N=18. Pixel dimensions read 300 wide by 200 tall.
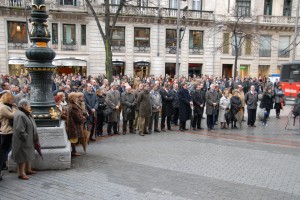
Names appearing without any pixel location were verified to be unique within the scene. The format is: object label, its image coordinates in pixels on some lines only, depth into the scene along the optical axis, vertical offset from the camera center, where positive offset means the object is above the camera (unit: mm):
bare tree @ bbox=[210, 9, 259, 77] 34344 +5248
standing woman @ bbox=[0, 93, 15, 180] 6332 -1112
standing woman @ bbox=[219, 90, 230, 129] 12918 -1302
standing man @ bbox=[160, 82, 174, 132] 12383 -1266
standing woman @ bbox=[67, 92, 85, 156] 7898 -1220
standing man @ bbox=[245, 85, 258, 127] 13520 -1299
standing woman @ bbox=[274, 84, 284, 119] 16294 -1452
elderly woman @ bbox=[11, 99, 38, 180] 6105 -1344
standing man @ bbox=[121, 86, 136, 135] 11500 -1210
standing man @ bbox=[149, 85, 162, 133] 11989 -1214
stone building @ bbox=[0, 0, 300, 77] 30219 +4054
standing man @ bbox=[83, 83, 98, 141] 10094 -1071
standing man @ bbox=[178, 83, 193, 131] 12281 -1173
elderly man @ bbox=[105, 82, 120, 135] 11133 -1182
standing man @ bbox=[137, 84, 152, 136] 11328 -1266
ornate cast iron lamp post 7156 +107
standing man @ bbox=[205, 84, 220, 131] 12578 -1273
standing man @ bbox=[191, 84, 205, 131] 12547 -1240
